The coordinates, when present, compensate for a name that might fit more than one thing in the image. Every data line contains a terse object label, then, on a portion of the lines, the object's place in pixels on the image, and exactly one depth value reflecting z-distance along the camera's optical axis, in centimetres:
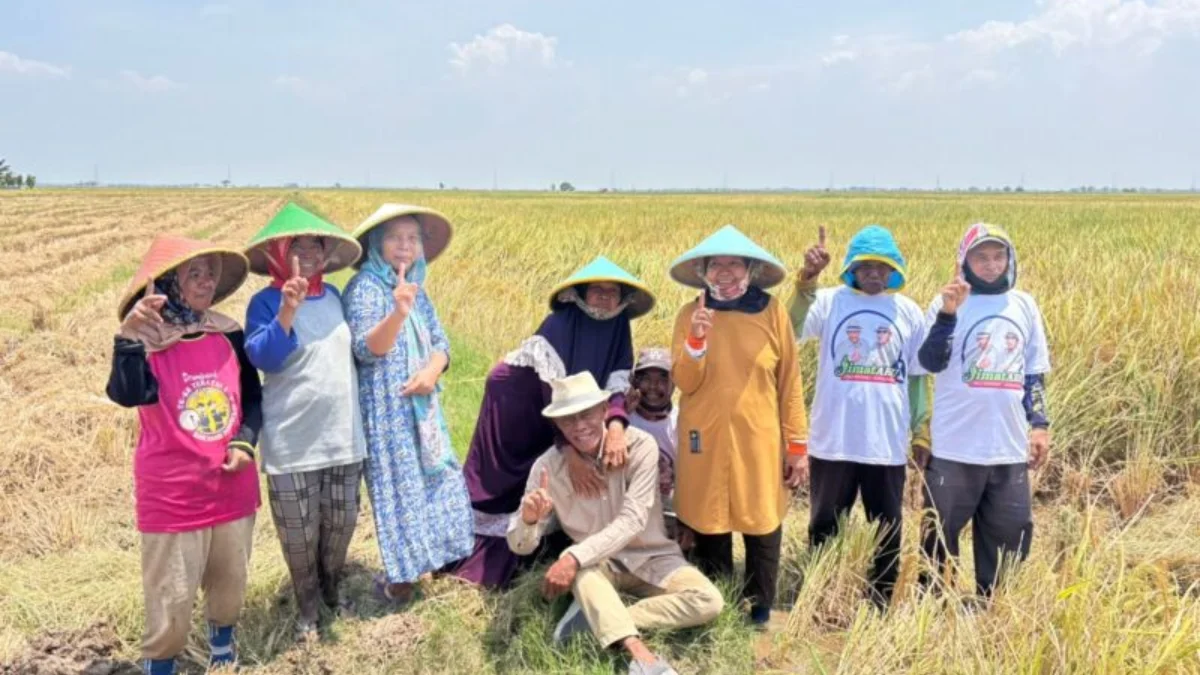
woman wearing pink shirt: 258
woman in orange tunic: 305
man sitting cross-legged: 294
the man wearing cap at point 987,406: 300
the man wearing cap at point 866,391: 315
